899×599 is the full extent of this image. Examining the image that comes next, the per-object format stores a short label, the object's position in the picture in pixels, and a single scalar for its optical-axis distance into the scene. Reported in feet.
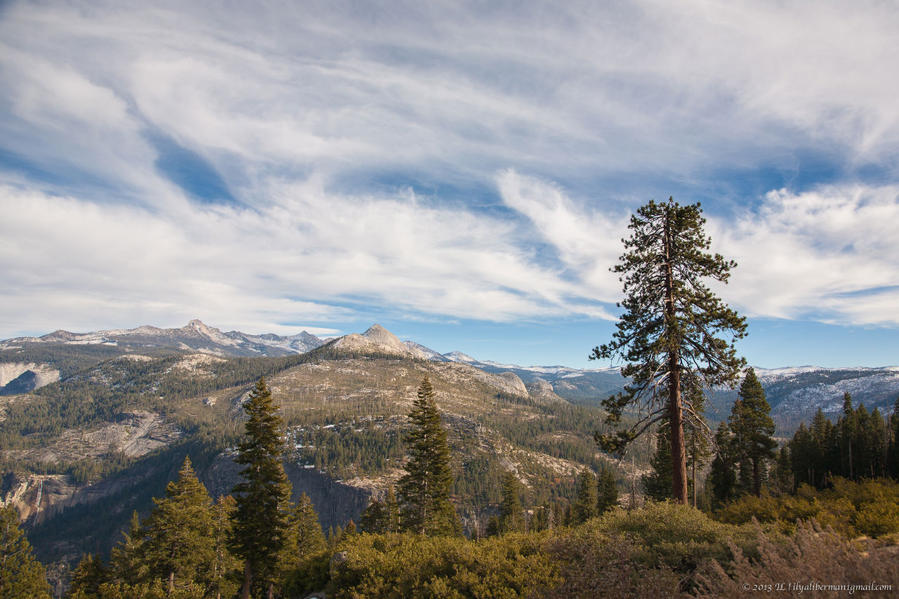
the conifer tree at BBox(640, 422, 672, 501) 139.03
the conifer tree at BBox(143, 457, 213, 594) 98.94
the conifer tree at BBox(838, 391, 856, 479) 163.73
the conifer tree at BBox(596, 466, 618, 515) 188.65
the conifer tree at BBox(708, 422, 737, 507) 139.29
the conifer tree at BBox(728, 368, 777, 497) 124.98
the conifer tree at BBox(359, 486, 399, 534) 167.12
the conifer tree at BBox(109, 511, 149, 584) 110.52
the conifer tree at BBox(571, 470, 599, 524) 210.59
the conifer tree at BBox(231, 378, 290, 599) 89.04
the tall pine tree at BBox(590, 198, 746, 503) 54.29
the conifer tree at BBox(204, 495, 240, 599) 116.67
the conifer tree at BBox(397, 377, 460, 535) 120.67
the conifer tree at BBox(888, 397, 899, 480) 143.99
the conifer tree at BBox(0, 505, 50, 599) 80.33
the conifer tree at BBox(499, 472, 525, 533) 218.79
